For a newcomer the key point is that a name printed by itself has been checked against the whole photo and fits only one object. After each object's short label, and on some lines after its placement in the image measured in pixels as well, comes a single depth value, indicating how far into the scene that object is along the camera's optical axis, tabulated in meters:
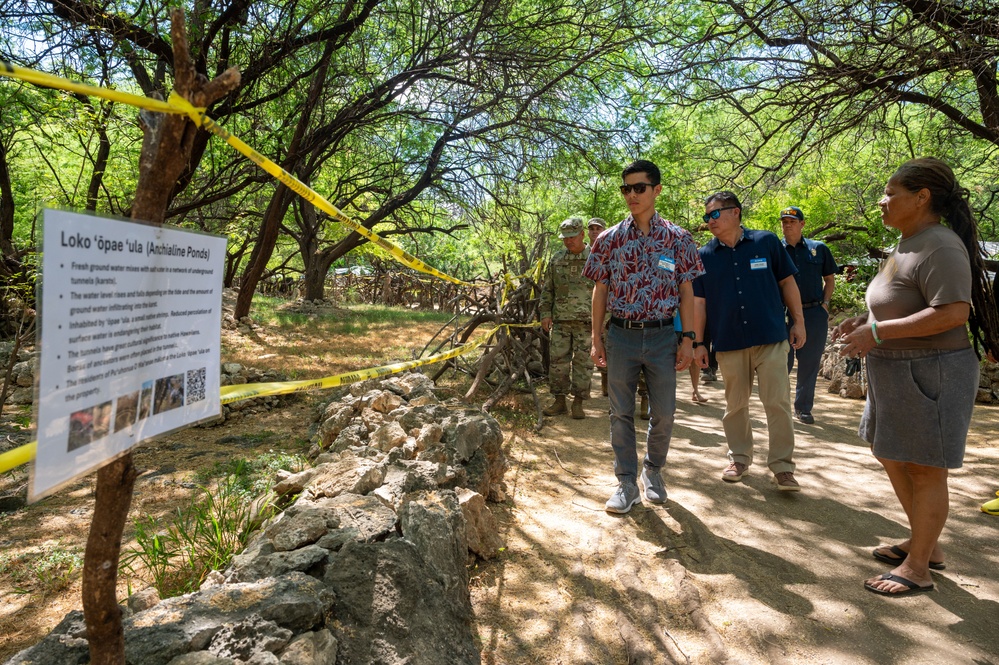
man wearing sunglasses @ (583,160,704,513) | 3.44
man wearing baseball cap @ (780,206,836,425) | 5.52
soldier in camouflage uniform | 5.92
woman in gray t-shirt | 2.44
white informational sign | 1.06
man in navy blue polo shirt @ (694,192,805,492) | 3.83
